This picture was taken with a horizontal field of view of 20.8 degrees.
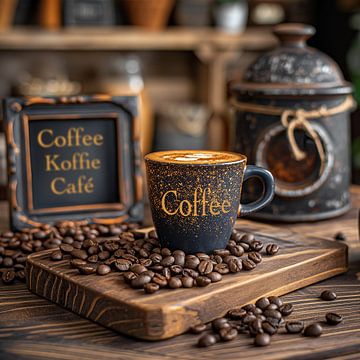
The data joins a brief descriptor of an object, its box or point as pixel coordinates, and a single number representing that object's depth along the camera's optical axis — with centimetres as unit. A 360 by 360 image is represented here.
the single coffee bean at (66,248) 79
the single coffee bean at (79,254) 78
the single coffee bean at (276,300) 74
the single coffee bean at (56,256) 79
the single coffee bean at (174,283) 72
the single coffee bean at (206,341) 68
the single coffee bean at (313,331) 70
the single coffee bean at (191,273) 74
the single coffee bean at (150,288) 71
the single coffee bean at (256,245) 81
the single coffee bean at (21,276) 81
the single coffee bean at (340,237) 94
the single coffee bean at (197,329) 70
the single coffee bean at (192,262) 75
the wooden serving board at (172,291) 69
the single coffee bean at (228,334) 69
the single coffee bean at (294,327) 70
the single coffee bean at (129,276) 73
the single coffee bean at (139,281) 72
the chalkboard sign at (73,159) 92
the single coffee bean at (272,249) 80
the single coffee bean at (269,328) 70
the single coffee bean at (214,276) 74
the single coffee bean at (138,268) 74
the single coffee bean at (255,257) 78
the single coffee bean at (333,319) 72
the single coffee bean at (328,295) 77
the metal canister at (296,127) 100
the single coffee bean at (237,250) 79
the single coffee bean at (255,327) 70
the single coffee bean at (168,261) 75
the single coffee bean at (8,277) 80
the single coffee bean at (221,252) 78
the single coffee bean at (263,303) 74
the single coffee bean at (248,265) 76
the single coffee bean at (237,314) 72
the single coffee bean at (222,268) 75
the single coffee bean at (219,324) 70
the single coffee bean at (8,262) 84
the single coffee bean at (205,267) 74
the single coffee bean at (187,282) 72
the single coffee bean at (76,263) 76
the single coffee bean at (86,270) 75
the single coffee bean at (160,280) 72
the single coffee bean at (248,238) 82
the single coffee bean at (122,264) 75
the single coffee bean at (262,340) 68
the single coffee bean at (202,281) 73
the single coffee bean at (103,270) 75
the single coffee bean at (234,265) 76
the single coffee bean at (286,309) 73
